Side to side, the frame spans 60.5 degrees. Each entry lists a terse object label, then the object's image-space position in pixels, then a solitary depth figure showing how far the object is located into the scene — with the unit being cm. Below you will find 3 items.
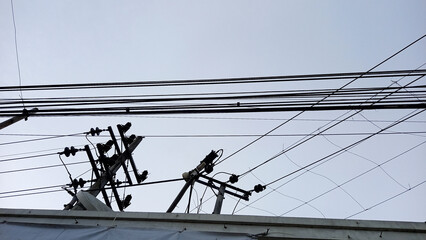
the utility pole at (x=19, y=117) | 739
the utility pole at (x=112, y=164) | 895
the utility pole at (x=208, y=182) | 775
